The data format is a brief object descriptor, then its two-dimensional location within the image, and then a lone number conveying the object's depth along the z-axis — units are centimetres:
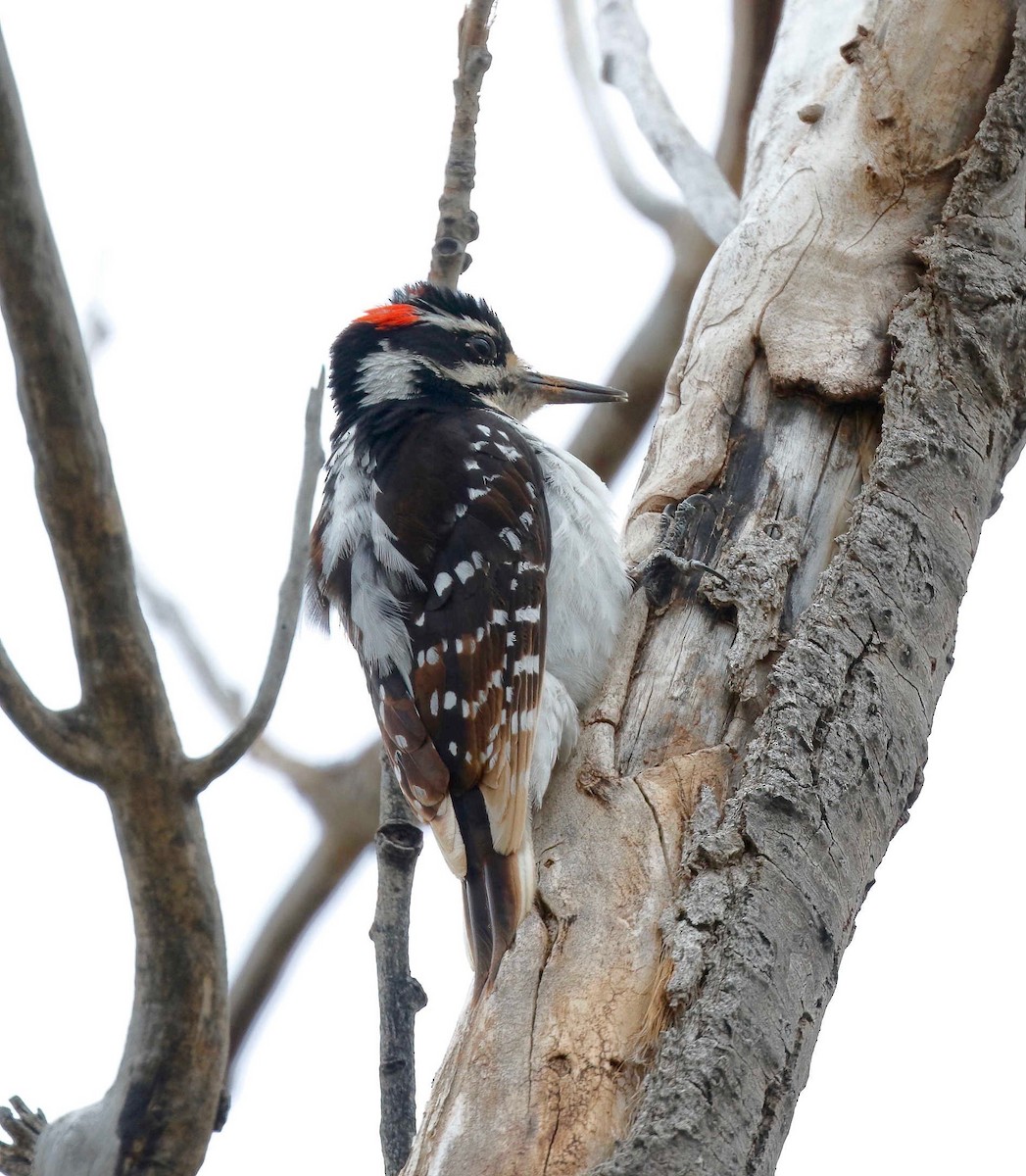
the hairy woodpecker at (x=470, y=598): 505
